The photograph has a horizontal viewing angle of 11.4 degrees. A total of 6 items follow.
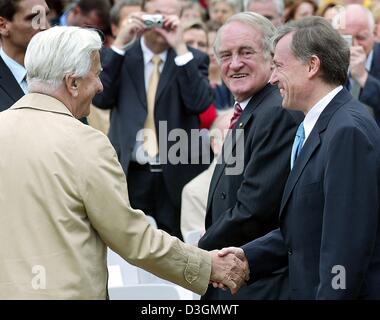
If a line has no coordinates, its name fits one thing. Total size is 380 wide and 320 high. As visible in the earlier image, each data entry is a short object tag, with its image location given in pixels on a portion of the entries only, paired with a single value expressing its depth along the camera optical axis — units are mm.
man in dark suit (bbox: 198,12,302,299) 10207
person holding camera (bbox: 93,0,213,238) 15036
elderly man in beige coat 7955
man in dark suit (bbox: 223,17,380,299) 8092
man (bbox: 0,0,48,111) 11127
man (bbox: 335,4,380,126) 14245
